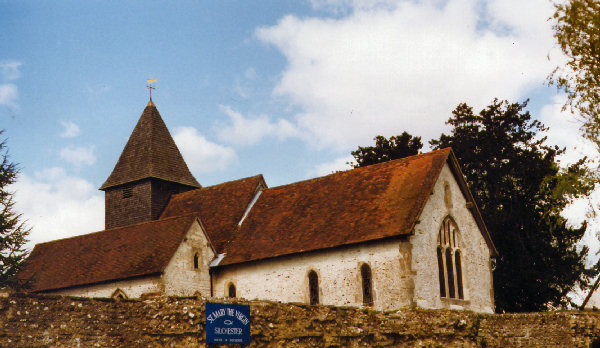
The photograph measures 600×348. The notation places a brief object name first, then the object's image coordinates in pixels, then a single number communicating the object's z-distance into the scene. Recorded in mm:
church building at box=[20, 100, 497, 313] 25703
